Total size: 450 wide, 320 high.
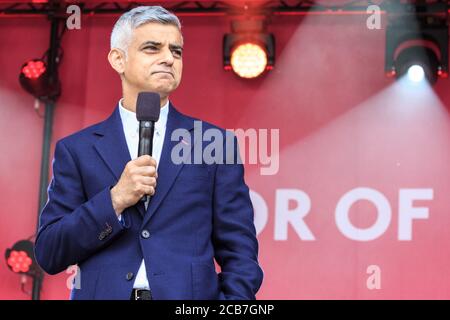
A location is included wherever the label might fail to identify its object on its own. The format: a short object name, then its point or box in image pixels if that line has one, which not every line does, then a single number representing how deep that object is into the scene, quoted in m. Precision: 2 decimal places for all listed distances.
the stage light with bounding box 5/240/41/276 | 10.78
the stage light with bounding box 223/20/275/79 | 10.62
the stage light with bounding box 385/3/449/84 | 10.34
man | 4.33
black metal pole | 11.07
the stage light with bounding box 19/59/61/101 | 10.88
